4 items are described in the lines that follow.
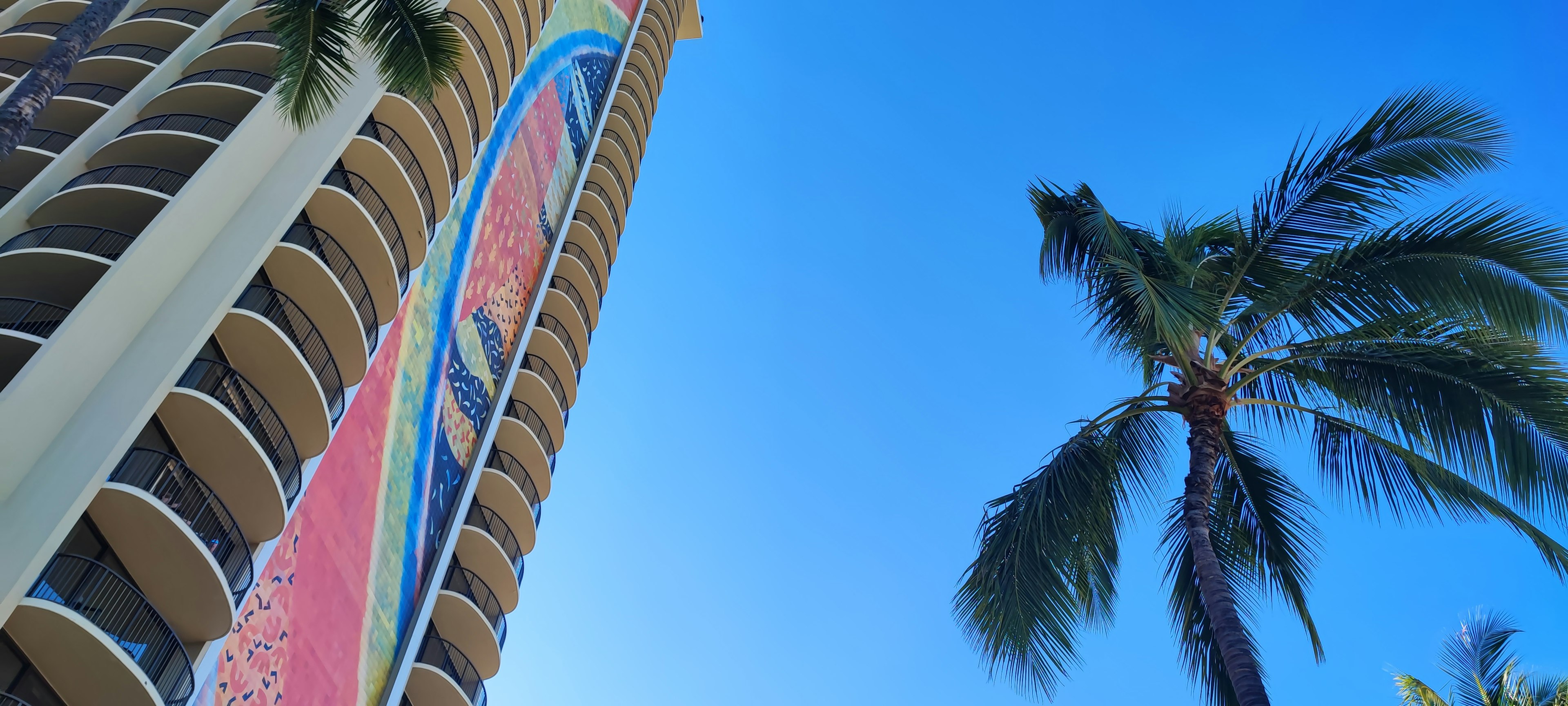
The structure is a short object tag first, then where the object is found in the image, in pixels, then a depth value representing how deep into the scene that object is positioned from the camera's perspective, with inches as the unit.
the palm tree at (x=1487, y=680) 647.8
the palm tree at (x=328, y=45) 479.5
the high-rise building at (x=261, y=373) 569.3
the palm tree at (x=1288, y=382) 441.7
